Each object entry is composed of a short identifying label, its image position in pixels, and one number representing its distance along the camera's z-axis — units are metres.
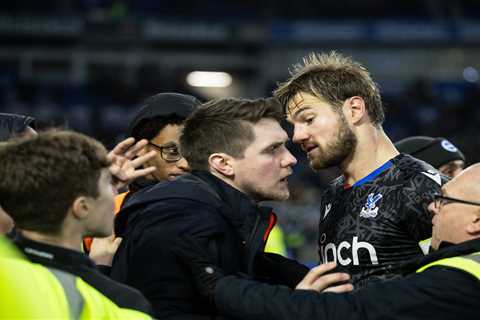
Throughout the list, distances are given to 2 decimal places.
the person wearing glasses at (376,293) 4.92
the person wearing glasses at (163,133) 7.62
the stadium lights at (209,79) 40.03
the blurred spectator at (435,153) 9.73
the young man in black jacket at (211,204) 5.27
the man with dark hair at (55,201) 4.38
